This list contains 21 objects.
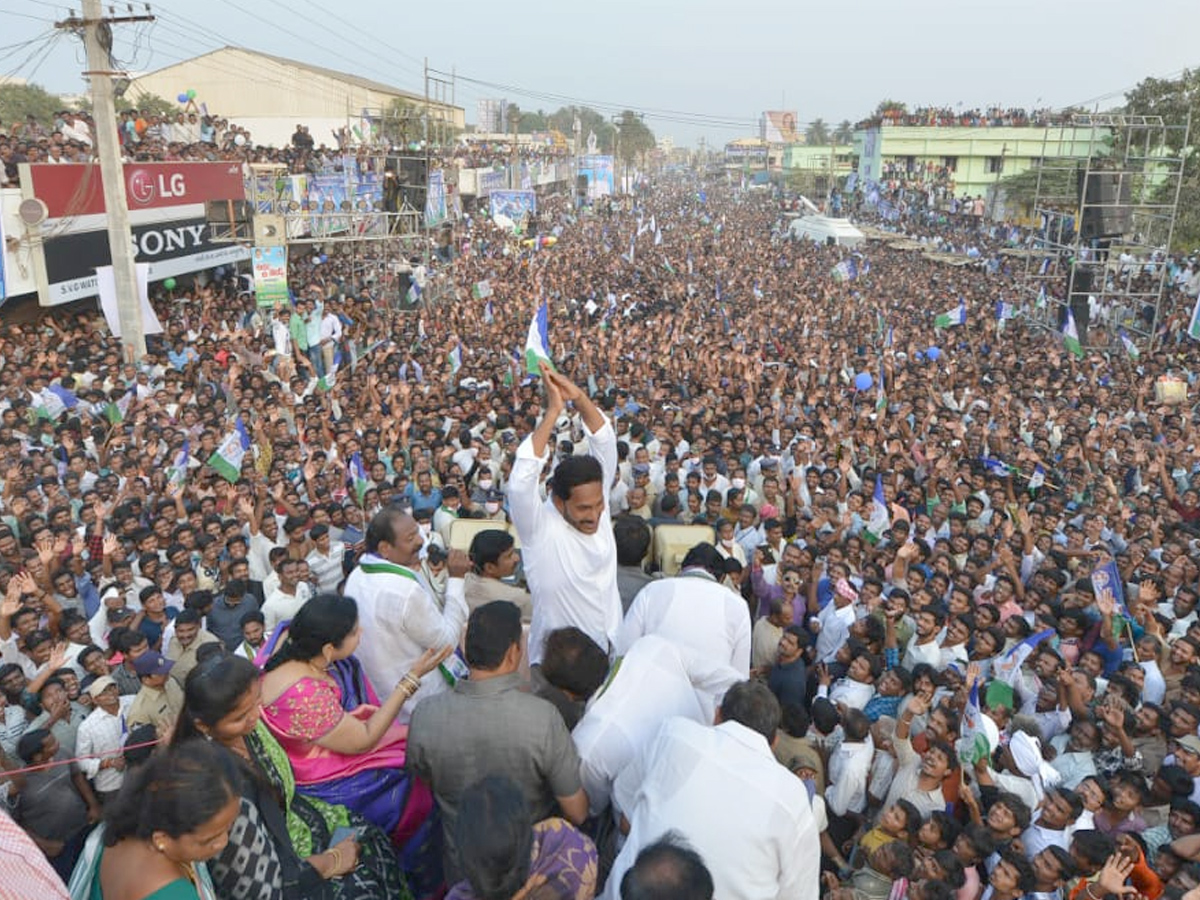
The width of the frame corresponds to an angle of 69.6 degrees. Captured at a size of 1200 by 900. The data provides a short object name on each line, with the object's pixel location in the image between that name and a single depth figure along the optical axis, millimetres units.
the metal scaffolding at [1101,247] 14133
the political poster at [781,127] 117500
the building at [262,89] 37000
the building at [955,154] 43500
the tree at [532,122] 103250
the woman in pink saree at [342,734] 2287
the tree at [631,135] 97250
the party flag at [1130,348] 12516
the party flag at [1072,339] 12672
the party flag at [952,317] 14298
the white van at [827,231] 27938
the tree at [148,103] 32141
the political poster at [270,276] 11875
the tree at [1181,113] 17844
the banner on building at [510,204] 25062
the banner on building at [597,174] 54094
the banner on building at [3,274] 10492
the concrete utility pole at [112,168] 9797
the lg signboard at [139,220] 11484
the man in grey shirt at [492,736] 2197
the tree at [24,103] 36591
